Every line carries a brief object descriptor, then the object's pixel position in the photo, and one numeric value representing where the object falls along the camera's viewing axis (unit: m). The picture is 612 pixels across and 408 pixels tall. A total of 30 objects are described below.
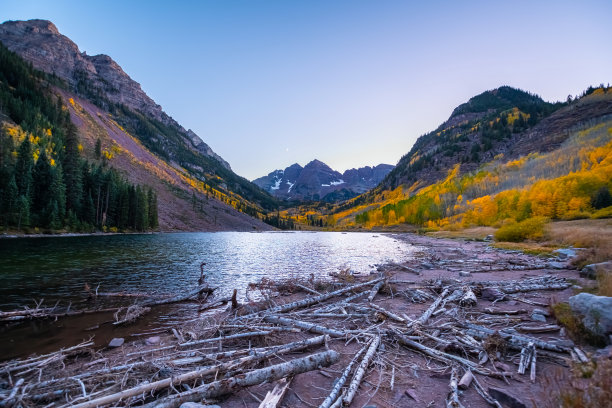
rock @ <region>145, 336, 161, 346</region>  9.28
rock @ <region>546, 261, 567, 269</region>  17.50
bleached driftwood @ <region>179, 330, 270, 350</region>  7.46
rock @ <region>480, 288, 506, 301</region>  11.64
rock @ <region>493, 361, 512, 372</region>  5.91
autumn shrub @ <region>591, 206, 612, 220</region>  43.59
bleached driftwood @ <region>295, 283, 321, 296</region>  14.30
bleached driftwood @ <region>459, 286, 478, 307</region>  10.88
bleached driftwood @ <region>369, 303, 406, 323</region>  9.18
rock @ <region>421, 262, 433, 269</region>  23.10
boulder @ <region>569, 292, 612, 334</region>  5.93
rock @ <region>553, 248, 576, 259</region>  21.33
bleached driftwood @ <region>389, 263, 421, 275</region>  20.46
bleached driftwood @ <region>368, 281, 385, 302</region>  12.84
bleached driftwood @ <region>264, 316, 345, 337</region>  8.20
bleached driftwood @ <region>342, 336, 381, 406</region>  4.87
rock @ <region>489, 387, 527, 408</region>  4.53
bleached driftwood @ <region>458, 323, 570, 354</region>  6.31
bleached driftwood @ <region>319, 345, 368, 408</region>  4.61
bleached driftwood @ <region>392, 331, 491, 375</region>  5.88
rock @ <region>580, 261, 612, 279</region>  11.70
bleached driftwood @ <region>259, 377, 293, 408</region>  4.61
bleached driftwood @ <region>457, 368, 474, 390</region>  5.28
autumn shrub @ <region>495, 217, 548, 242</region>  39.34
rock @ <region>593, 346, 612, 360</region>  4.88
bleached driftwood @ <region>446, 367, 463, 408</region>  4.57
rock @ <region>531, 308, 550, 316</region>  8.86
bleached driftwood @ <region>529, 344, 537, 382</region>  5.35
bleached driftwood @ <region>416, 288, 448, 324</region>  8.90
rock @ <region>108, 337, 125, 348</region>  9.27
